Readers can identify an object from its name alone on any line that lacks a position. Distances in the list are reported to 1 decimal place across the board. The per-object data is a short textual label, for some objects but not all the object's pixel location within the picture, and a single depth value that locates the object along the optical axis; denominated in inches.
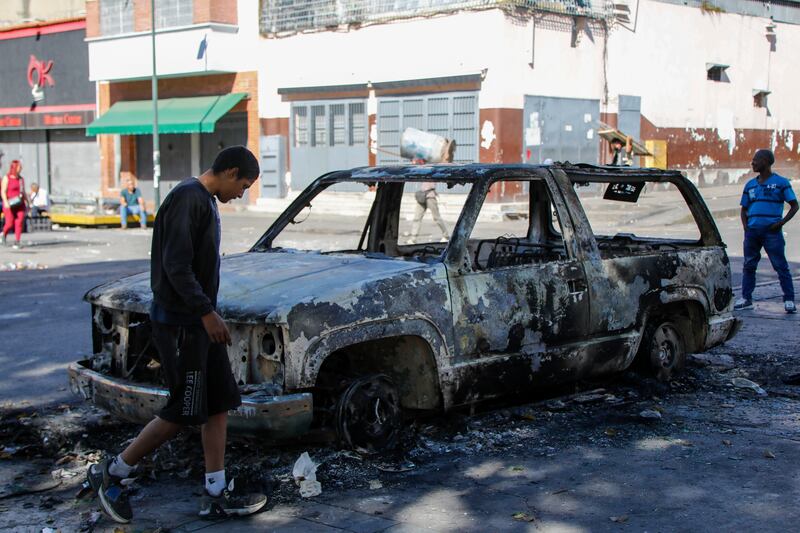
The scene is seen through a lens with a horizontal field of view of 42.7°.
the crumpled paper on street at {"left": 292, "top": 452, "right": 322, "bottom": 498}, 196.2
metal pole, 1138.0
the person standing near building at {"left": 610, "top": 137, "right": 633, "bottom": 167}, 1030.1
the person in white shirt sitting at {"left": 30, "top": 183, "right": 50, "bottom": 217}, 957.2
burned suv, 205.6
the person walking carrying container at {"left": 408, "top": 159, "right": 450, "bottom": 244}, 684.1
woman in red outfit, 745.0
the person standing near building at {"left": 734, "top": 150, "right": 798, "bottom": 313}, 413.7
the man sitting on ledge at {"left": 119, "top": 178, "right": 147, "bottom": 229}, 987.3
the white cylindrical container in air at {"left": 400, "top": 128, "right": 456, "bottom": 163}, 789.9
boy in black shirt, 179.3
